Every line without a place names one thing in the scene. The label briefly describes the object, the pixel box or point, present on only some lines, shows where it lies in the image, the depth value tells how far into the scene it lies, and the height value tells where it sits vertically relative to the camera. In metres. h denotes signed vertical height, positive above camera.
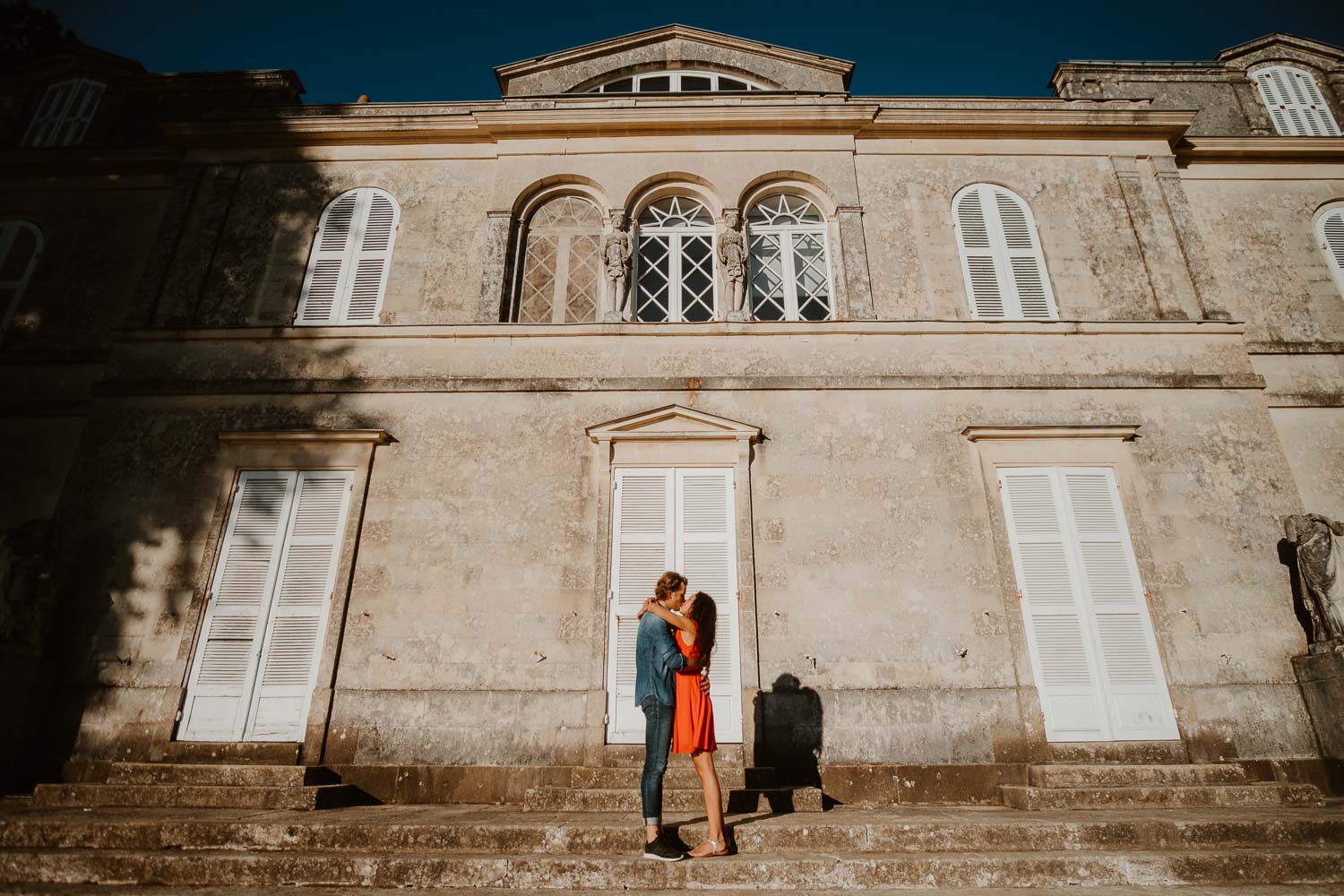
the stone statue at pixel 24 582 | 6.52 +1.42
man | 4.02 +0.28
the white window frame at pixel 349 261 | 8.53 +5.59
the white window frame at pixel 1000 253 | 8.46 +5.63
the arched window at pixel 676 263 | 8.58 +5.58
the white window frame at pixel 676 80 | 10.37 +9.08
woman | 4.05 +0.20
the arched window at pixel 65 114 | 10.72 +9.02
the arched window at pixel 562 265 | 8.56 +5.54
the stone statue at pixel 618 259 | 8.37 +5.44
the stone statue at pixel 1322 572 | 6.47 +1.51
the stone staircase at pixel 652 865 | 3.95 -0.59
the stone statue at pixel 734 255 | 8.38 +5.50
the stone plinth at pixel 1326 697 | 6.18 +0.41
